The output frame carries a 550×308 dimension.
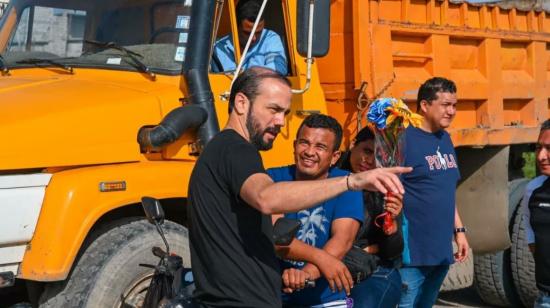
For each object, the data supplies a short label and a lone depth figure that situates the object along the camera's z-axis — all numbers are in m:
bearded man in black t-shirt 3.18
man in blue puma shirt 5.34
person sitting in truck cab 5.40
